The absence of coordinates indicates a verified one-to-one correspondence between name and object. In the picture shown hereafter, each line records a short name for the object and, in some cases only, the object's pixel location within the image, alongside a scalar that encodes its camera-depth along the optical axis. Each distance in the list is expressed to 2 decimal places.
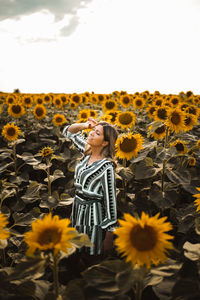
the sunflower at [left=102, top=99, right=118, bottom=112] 6.25
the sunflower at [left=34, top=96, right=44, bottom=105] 8.34
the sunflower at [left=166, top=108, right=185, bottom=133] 3.11
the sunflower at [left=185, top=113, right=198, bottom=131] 3.64
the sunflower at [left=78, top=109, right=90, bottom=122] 5.55
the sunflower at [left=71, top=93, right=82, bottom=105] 8.42
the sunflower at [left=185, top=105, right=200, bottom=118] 4.53
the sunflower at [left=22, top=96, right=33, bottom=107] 7.65
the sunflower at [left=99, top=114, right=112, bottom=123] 3.71
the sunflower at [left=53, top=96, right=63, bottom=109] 8.03
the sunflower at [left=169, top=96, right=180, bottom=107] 6.04
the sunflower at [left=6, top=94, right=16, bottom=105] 7.95
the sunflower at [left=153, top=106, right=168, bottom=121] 3.68
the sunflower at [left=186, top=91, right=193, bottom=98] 10.40
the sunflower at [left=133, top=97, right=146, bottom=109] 7.07
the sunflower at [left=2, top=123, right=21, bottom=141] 4.46
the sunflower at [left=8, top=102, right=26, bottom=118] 6.10
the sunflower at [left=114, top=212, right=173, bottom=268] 1.34
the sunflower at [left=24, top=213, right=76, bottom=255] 1.33
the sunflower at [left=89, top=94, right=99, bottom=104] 9.23
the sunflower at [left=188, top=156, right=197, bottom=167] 3.49
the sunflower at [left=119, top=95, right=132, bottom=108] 7.12
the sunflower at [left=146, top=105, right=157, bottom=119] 5.04
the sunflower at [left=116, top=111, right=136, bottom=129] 4.13
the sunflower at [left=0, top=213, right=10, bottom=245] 1.45
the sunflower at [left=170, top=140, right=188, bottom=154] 3.29
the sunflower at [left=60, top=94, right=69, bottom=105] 8.54
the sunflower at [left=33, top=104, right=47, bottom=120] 6.20
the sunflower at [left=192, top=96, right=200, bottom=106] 7.94
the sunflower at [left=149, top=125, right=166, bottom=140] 3.57
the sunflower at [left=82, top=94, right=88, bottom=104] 8.84
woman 2.34
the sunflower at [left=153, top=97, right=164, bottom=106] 5.91
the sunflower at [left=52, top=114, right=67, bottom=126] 5.77
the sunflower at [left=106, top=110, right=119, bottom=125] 4.56
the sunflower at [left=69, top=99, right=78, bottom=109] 7.85
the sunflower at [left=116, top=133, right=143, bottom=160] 2.97
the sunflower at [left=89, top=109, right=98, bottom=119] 5.44
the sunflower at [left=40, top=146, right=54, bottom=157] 3.24
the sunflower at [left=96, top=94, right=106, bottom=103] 9.54
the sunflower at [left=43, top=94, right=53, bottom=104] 8.76
